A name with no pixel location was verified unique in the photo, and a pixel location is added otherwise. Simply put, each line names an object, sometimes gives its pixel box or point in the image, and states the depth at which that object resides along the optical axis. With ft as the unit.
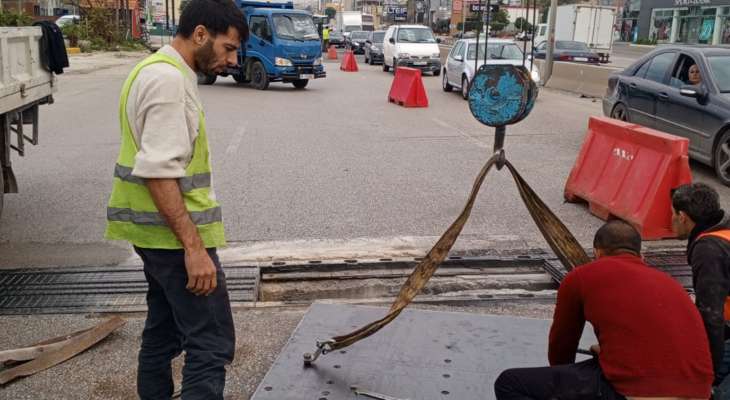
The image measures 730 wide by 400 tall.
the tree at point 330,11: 336.12
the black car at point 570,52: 84.69
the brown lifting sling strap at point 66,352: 12.51
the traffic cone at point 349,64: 99.60
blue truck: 65.26
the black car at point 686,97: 28.27
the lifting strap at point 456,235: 11.45
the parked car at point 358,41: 143.74
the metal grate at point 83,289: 15.57
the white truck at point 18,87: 19.69
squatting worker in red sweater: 8.32
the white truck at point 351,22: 189.47
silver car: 58.42
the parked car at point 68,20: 129.50
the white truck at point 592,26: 112.06
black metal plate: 12.12
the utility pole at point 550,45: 73.46
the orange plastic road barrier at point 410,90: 55.67
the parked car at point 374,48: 112.37
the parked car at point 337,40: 173.78
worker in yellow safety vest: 8.36
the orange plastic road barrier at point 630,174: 20.88
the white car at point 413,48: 86.22
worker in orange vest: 9.91
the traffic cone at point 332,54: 127.77
